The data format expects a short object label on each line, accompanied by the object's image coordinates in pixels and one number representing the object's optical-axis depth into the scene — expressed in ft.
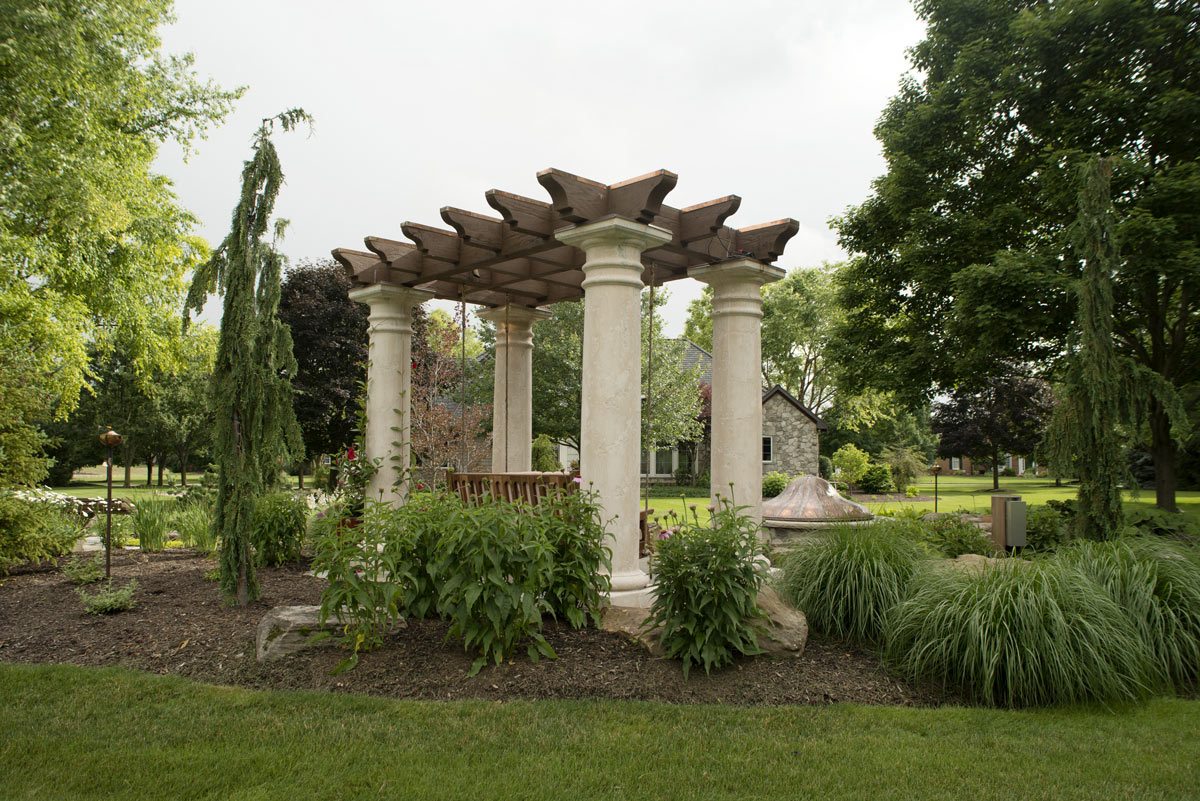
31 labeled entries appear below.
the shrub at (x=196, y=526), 30.00
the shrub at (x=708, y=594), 14.25
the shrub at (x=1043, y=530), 29.09
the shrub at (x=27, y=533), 24.77
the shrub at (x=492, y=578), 13.83
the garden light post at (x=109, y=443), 21.95
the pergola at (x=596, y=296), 17.80
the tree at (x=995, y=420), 85.71
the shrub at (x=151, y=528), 30.53
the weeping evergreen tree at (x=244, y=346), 19.17
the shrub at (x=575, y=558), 15.46
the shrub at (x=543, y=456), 60.48
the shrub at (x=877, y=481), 90.74
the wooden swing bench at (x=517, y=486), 19.10
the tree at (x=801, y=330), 117.08
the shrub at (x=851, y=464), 90.43
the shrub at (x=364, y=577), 14.46
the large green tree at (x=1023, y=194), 36.58
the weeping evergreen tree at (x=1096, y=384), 20.68
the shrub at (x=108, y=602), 18.94
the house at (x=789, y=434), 94.53
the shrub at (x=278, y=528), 25.80
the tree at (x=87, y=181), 42.32
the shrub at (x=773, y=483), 78.59
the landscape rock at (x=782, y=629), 15.15
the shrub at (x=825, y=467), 102.35
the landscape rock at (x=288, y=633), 15.10
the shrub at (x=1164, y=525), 22.31
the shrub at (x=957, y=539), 26.21
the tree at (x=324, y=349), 62.90
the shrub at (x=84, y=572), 22.90
